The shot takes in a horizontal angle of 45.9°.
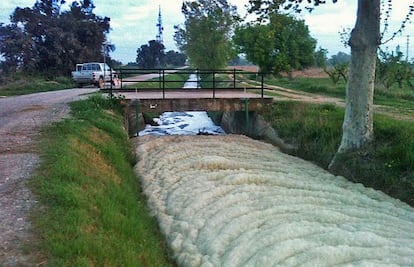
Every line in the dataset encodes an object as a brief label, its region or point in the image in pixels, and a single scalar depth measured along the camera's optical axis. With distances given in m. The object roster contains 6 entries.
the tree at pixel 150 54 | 90.88
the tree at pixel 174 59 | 111.51
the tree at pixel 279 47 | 40.66
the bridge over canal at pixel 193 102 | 19.28
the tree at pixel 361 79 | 12.04
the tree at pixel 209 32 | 37.47
